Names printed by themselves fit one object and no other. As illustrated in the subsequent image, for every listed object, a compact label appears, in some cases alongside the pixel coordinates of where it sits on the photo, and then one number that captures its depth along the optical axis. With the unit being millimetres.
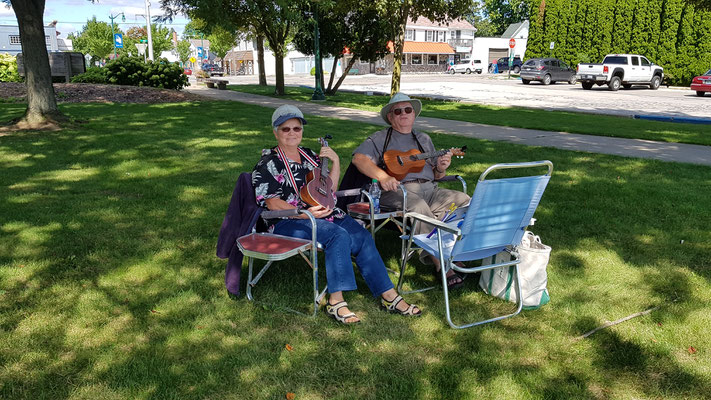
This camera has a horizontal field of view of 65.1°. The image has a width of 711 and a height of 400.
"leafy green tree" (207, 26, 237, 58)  68512
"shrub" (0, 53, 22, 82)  23675
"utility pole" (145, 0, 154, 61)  35038
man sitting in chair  4480
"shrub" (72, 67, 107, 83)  21844
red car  23641
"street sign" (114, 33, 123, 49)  39288
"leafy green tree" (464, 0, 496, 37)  84375
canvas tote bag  3814
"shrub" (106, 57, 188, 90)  21062
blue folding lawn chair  3430
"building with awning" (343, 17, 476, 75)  65900
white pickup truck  27828
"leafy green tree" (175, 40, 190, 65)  87750
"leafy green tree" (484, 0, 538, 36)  74375
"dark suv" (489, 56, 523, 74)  55531
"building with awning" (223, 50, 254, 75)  77250
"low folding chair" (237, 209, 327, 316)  3523
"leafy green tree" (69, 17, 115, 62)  57634
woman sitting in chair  3670
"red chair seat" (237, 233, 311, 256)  3545
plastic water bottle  4359
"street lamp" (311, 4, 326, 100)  20288
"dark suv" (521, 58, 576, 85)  32562
